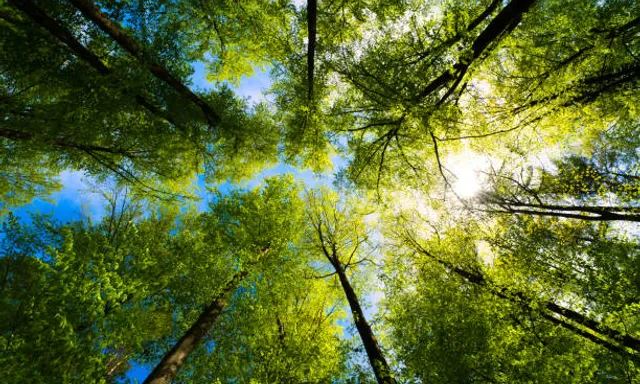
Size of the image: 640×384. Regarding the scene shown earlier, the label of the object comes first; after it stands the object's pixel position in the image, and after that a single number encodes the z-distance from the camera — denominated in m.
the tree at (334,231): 11.75
